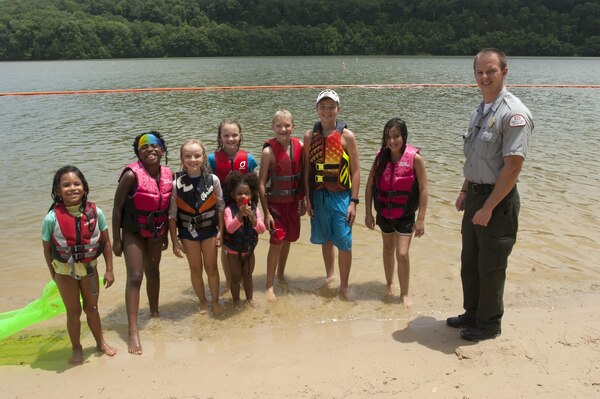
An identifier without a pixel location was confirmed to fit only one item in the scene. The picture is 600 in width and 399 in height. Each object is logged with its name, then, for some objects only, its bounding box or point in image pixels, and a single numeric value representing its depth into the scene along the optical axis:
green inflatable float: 4.24
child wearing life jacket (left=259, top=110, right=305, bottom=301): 4.77
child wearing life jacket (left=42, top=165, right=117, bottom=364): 3.60
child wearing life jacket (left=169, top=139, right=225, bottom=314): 4.35
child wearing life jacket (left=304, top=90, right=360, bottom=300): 4.75
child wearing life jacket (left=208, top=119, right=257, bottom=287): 4.71
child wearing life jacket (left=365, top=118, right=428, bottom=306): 4.57
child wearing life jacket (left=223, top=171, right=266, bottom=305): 4.50
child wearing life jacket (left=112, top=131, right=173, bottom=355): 4.17
